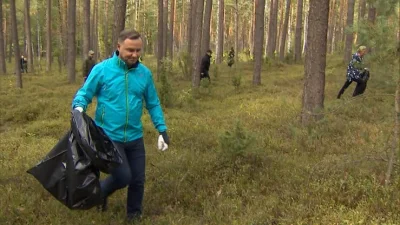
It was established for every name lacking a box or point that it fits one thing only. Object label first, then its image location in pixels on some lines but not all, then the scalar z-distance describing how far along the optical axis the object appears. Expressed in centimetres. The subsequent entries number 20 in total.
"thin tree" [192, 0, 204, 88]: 1540
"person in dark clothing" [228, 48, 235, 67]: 2317
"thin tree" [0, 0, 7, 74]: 2666
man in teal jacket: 399
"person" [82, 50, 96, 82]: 1430
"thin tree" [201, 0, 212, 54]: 1809
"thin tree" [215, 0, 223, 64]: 2813
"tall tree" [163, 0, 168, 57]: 2854
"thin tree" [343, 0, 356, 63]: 2208
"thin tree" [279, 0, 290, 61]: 2831
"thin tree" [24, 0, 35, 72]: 2477
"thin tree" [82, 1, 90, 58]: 2178
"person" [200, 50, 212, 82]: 1701
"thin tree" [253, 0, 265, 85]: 1716
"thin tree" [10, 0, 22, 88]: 1784
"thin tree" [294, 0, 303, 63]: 2425
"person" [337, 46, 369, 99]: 1185
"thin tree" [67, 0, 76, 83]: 2020
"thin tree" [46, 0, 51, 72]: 2637
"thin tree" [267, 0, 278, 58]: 2659
